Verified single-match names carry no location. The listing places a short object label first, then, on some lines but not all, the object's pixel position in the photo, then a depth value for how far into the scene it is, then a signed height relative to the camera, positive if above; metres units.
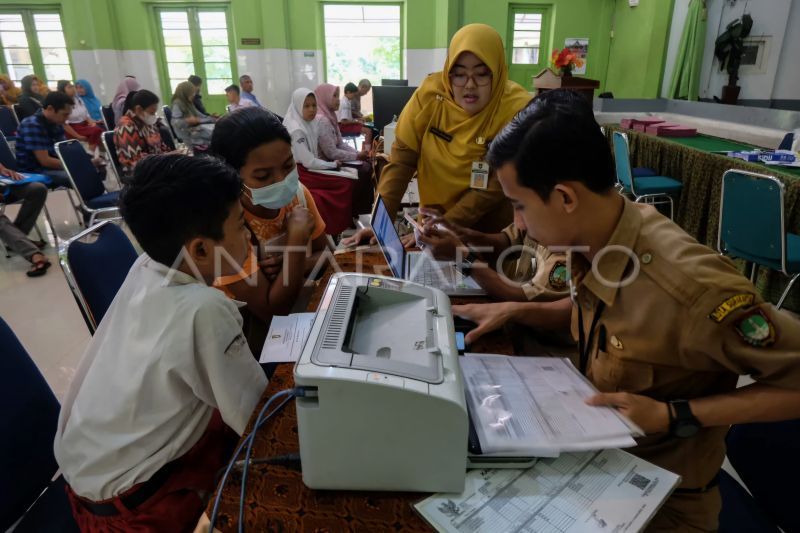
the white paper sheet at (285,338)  1.03 -0.53
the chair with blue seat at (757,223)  2.23 -0.62
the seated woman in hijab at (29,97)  6.11 -0.08
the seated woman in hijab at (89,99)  7.73 -0.13
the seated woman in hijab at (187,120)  5.96 -0.35
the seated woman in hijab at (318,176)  3.72 -0.62
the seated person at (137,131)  3.93 -0.32
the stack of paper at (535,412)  0.70 -0.48
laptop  1.35 -0.51
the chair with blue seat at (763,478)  0.88 -0.71
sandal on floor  3.40 -1.18
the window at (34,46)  8.53 +0.75
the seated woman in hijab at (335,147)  4.17 -0.48
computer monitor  4.35 -0.09
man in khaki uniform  0.72 -0.33
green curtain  5.93 +0.39
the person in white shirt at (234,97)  7.79 -0.10
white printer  0.62 -0.40
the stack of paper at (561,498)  0.63 -0.53
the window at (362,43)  8.71 +0.81
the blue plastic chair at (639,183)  3.57 -0.66
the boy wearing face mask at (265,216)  1.38 -0.37
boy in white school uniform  0.85 -0.48
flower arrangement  4.65 +0.26
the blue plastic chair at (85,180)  3.50 -0.64
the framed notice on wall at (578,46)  8.39 +0.70
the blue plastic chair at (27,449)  0.94 -0.68
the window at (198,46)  8.71 +0.76
